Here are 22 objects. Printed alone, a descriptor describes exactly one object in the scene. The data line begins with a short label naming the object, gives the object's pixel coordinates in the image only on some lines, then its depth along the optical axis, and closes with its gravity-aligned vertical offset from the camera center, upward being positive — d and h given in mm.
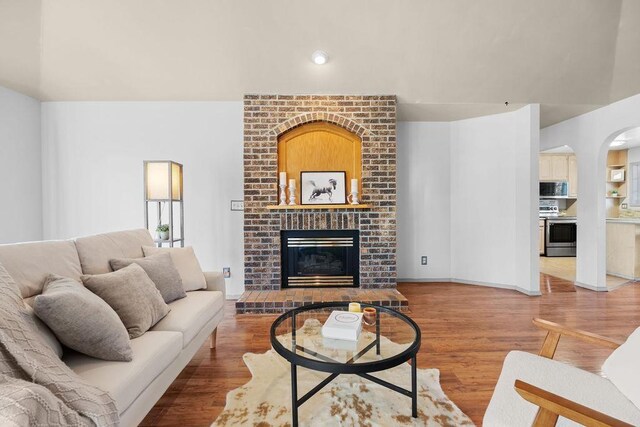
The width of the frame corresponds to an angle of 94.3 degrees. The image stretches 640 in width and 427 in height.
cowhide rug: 1526 -1083
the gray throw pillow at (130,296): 1529 -464
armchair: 849 -705
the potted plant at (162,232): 3133 -233
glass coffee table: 1334 -696
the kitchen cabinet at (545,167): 6492 +919
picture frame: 3648 +254
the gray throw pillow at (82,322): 1180 -464
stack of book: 1584 -642
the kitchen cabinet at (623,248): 4262 -581
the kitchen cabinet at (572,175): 6422 +743
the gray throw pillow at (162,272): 1869 -419
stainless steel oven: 6242 -590
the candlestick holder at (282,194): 3541 +187
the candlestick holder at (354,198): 3535 +137
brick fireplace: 3529 +285
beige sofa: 1194 -650
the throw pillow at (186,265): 2246 -435
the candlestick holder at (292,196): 3527 +162
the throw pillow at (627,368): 1122 -644
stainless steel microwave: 6465 +436
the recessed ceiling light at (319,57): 3010 +1569
